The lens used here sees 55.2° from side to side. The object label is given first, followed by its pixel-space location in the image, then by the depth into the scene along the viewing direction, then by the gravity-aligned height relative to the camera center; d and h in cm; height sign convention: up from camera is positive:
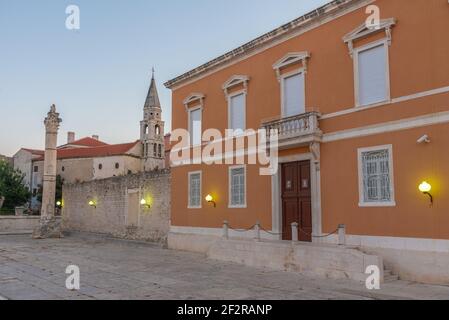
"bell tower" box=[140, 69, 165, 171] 5941 +1016
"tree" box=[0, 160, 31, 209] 5028 +205
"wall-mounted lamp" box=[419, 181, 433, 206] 1050 +47
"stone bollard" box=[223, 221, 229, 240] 1612 -87
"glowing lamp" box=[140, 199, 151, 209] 2237 +17
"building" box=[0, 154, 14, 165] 6973 +790
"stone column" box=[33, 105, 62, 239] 2766 +158
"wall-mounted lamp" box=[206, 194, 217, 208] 1748 +34
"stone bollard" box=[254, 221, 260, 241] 1455 -77
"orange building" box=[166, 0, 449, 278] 1076 +244
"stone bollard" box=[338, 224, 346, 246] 1203 -78
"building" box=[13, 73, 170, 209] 5691 +681
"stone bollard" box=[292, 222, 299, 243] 1304 -75
